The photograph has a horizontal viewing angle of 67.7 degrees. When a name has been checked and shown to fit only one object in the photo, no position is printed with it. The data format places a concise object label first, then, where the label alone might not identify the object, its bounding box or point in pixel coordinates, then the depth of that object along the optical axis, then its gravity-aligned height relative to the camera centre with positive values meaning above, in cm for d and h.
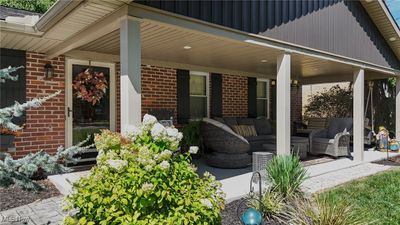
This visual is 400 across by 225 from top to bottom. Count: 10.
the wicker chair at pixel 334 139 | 770 -78
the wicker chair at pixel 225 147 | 630 -79
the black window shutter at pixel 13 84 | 527 +49
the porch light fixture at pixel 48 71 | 578 +78
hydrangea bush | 226 -60
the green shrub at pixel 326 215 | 293 -107
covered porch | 352 +116
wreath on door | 598 +52
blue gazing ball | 278 -102
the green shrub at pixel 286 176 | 396 -89
